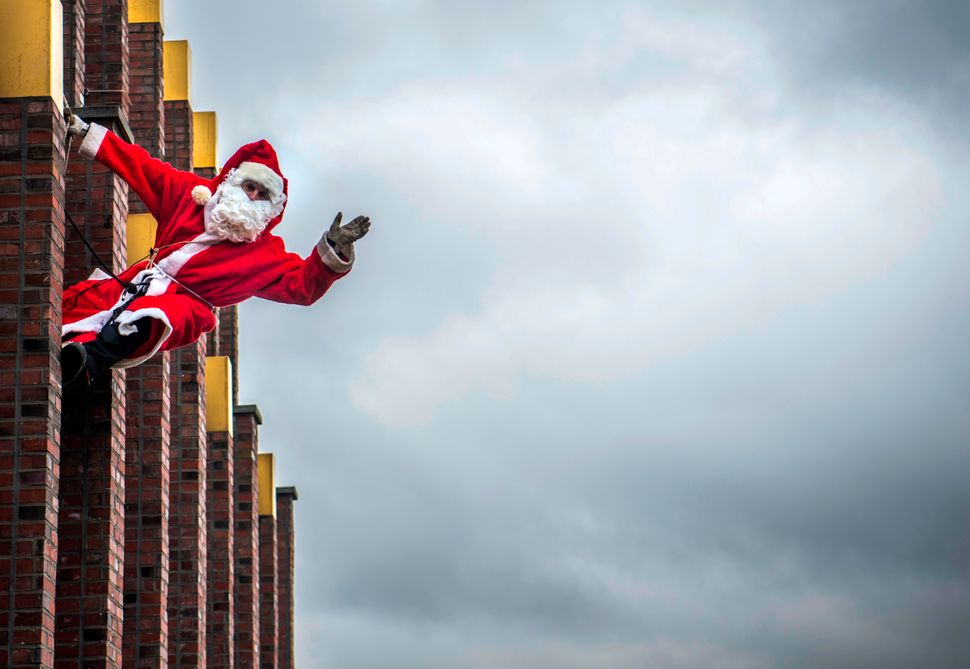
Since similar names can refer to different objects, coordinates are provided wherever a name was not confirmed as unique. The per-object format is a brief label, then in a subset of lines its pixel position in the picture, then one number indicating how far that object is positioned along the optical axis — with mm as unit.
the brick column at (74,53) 12383
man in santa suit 10461
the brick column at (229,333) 18875
